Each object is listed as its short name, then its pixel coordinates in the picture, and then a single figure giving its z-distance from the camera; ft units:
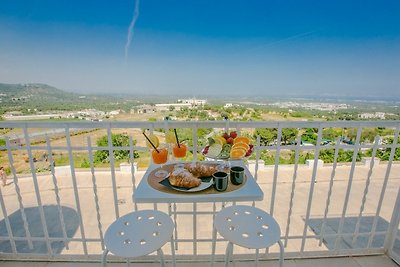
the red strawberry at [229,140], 4.42
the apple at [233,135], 4.74
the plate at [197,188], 3.27
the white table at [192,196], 3.11
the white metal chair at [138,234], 3.26
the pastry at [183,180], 3.34
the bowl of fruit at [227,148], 4.03
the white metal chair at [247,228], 3.43
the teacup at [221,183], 3.30
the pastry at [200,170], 3.89
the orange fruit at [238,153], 3.99
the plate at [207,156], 4.14
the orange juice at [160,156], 4.15
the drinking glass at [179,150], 4.38
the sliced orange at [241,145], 4.09
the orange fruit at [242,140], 4.22
